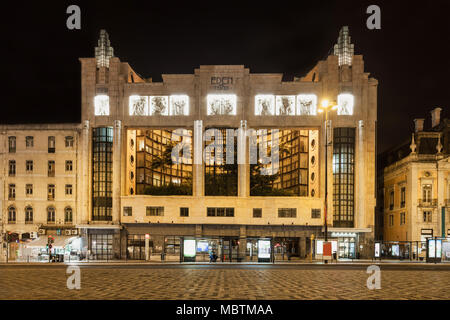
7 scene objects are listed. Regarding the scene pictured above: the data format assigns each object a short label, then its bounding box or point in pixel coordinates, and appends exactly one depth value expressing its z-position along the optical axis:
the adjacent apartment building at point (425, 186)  61.12
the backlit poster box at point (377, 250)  54.84
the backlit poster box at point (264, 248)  44.78
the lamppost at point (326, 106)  40.06
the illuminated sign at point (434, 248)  47.03
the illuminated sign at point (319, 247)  54.94
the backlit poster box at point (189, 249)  44.28
